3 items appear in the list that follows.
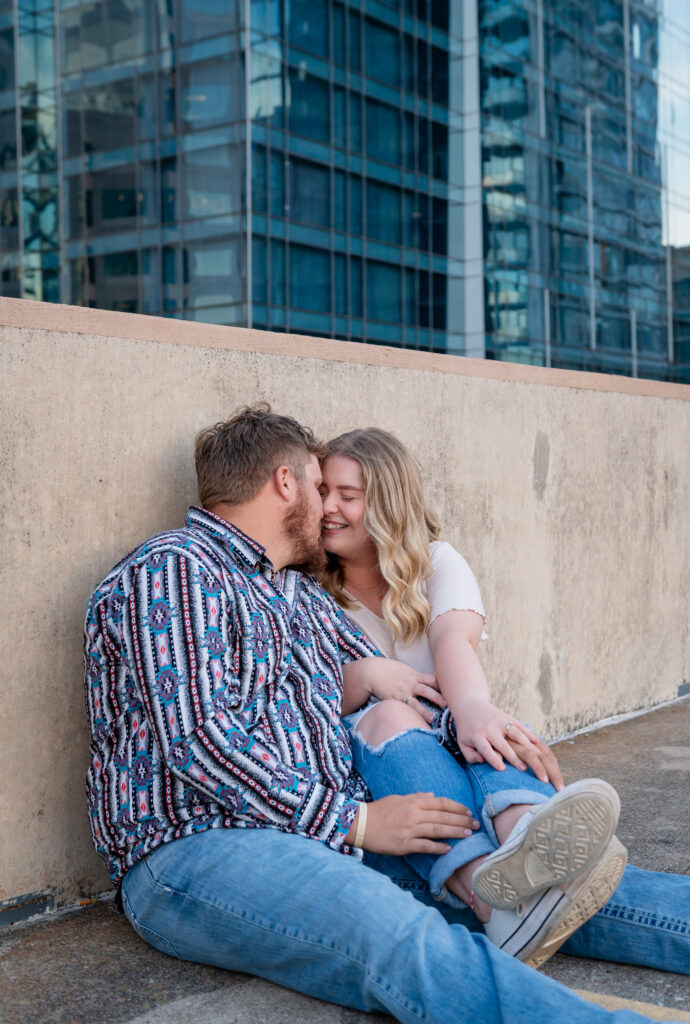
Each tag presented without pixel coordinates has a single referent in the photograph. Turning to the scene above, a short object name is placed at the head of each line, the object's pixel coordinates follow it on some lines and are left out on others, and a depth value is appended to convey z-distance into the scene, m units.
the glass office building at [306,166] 27.88
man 2.09
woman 2.21
